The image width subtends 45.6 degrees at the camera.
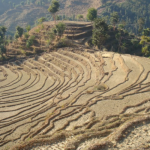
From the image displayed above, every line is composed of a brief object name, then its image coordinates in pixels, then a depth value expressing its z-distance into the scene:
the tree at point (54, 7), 72.19
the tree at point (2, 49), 62.81
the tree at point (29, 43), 64.45
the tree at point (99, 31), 51.56
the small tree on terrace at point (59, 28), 62.30
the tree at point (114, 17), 68.19
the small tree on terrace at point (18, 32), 71.26
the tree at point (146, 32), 57.38
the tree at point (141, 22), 70.75
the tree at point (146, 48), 50.12
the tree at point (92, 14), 71.08
